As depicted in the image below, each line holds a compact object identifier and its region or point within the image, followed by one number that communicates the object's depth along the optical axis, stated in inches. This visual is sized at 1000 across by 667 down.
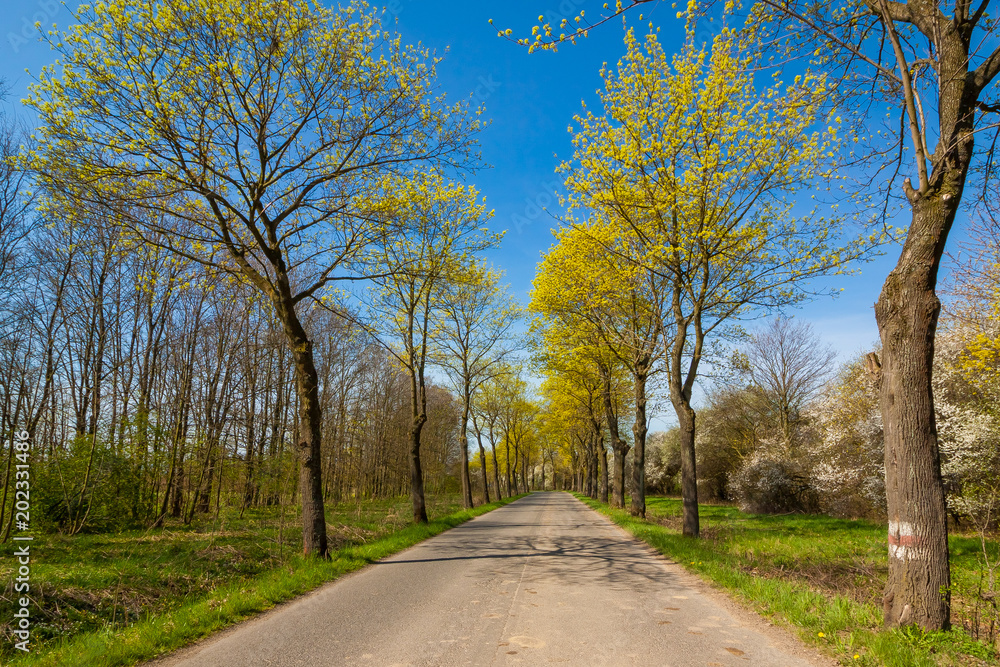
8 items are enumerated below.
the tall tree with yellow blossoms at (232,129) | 293.7
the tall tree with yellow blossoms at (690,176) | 410.9
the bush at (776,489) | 827.4
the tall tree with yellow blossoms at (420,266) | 418.6
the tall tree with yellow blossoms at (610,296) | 572.4
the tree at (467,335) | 853.2
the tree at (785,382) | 1149.7
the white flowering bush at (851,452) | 625.6
